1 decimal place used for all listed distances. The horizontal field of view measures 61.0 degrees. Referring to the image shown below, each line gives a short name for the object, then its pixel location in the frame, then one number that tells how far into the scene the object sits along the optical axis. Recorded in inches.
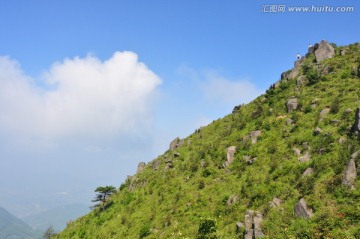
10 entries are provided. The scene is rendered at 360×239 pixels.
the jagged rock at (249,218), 947.8
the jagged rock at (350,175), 884.6
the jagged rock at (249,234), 899.5
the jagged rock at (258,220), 910.4
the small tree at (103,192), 1958.2
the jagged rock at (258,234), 871.2
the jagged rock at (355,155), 950.7
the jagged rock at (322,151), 1120.2
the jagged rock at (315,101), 1550.3
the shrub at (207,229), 1000.9
